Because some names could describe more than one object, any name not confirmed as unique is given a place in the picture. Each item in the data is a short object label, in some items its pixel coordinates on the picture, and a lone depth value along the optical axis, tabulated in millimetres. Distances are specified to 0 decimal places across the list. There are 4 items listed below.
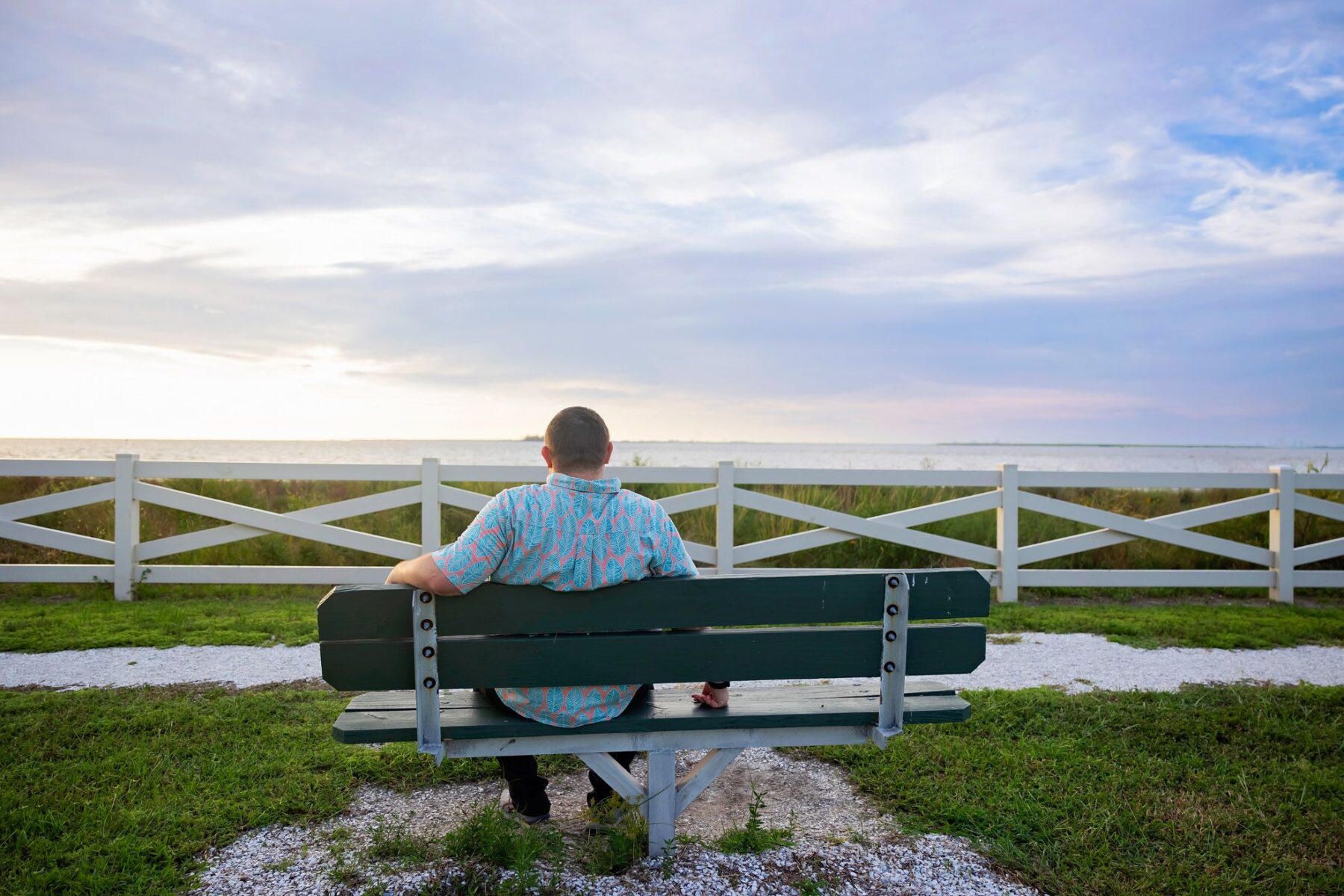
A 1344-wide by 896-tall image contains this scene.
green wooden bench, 2375
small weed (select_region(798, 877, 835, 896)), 2600
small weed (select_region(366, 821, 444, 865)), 2756
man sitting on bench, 2365
